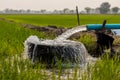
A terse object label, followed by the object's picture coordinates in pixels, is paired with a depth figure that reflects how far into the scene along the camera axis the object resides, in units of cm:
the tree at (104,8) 11961
